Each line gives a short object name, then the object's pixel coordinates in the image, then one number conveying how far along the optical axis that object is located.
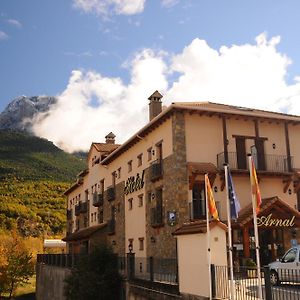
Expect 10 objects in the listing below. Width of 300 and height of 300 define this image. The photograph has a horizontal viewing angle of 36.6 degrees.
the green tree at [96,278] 23.55
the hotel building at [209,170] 25.45
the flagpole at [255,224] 12.18
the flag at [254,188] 14.17
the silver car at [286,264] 17.62
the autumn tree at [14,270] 53.09
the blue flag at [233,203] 15.59
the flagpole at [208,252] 14.85
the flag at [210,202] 16.58
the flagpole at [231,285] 13.69
